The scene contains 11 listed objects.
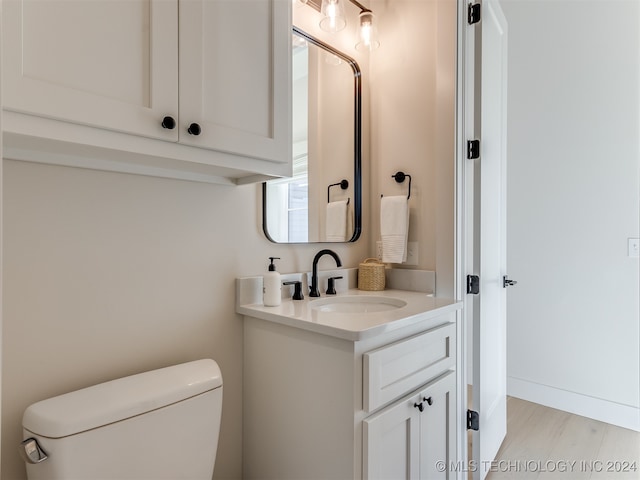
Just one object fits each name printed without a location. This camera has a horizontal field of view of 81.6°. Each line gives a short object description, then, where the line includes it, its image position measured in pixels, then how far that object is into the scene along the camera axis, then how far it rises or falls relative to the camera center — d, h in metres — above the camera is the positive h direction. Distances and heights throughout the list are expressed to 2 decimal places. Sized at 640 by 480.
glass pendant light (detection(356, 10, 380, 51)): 1.80 +1.02
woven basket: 1.74 -0.18
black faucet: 1.55 -0.15
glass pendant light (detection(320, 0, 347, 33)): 1.62 +0.98
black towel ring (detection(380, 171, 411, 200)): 1.80 +0.30
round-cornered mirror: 1.57 +0.40
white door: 1.66 -0.03
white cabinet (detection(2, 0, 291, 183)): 0.75 +0.37
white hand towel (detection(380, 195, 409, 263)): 1.74 +0.05
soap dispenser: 1.33 -0.18
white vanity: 1.04 -0.48
